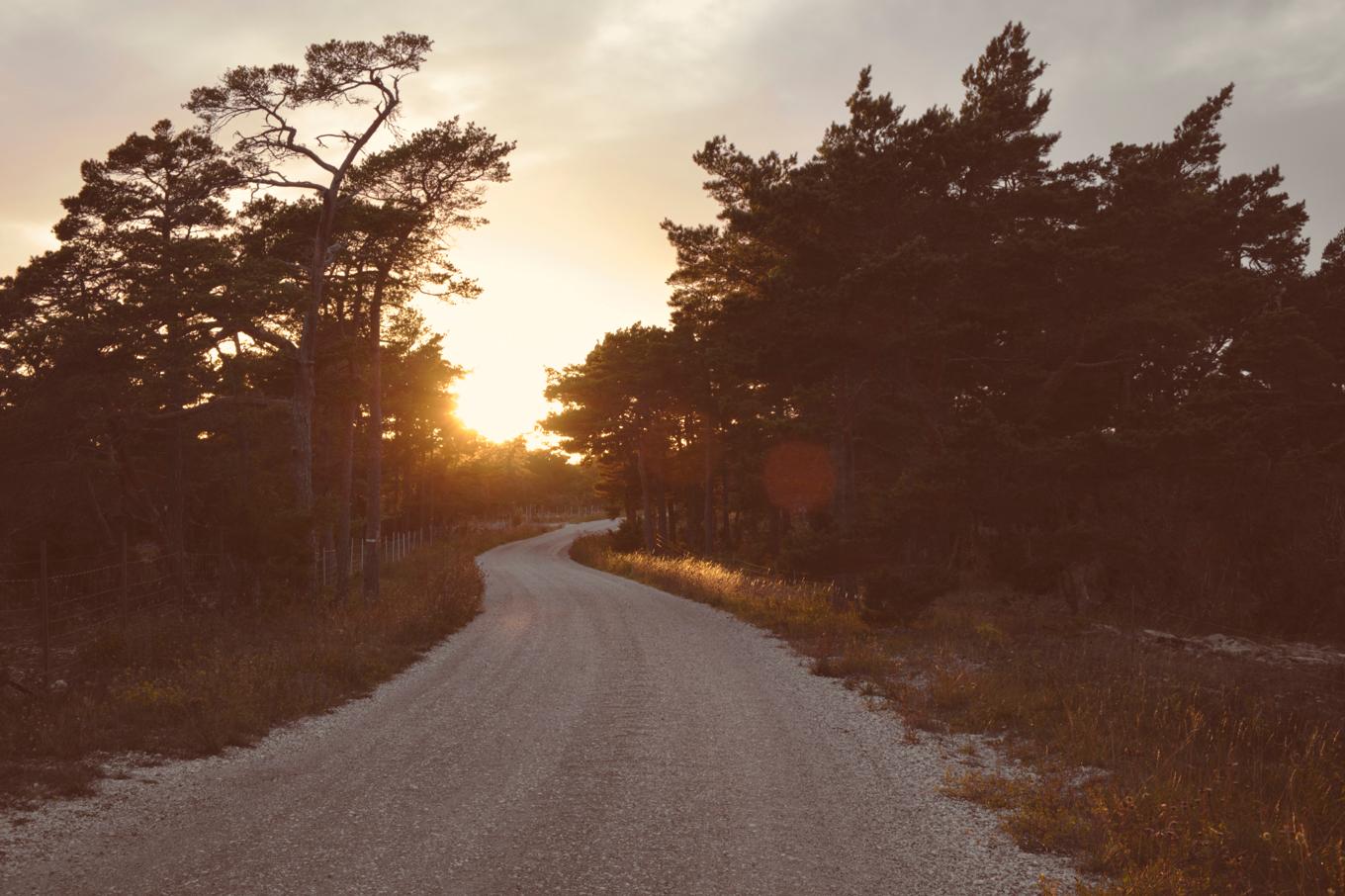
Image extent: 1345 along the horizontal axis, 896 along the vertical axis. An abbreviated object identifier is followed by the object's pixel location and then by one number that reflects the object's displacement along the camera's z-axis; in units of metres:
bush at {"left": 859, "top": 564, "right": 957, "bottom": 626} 15.43
